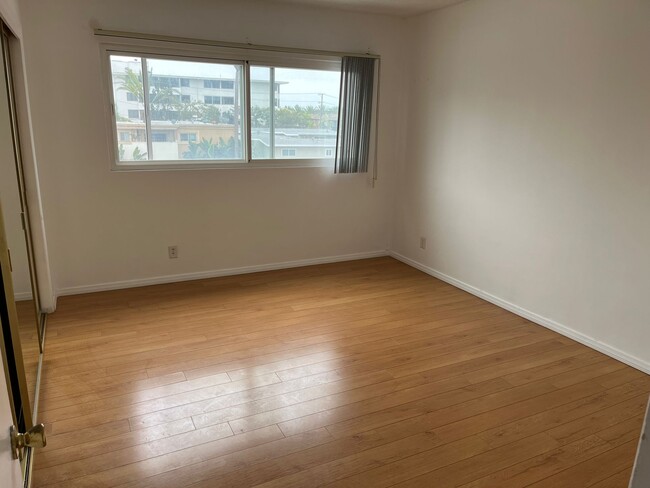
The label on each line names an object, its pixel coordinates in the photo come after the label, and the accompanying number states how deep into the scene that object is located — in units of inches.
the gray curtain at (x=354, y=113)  179.3
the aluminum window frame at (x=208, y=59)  147.3
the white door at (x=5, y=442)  36.4
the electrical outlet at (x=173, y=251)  167.3
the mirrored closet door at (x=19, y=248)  71.1
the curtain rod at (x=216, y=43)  143.1
